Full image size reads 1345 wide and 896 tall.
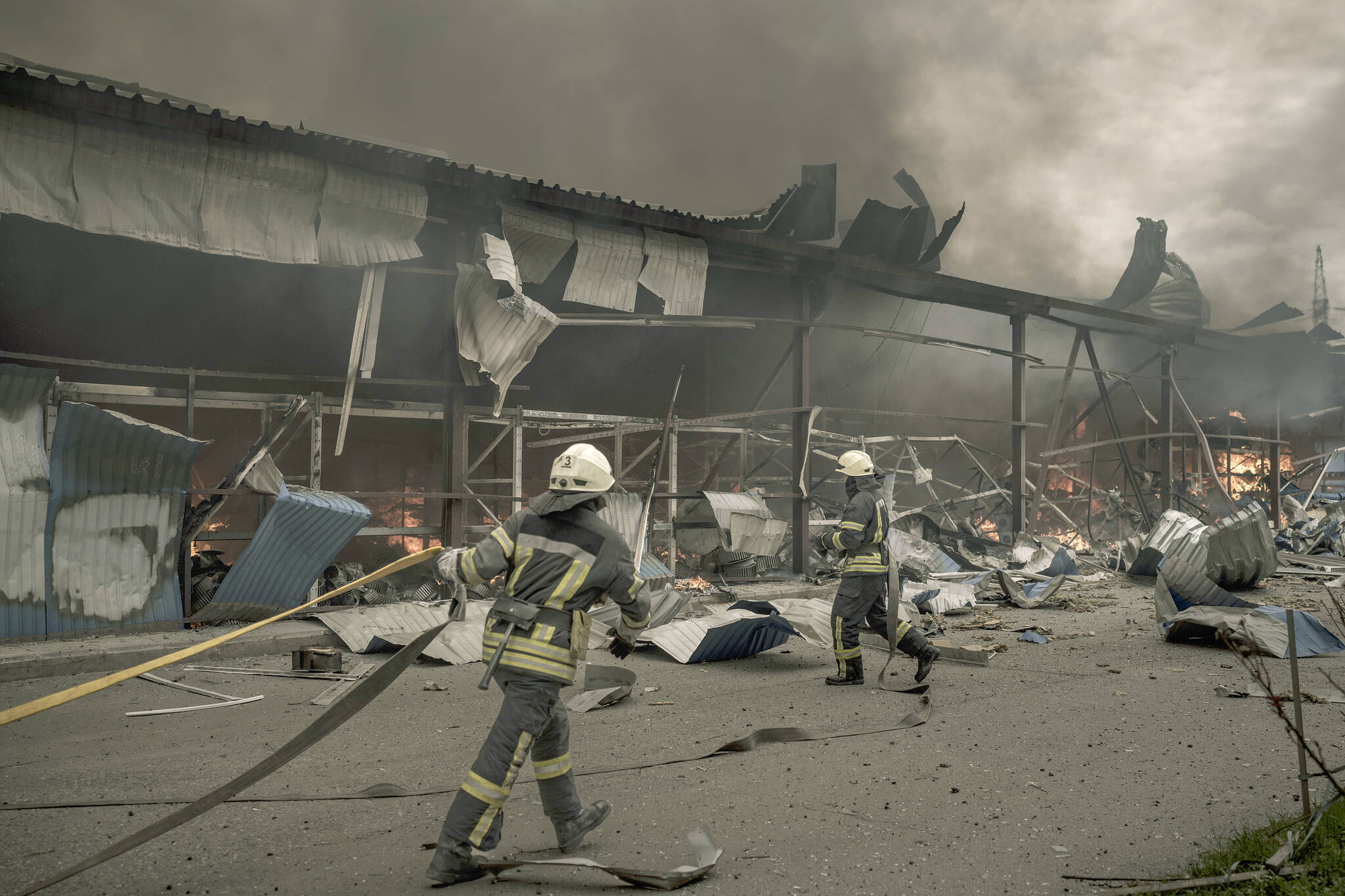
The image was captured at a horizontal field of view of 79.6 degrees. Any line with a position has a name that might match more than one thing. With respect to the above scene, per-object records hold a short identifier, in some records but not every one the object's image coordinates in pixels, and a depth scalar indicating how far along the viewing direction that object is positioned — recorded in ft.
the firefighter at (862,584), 20.65
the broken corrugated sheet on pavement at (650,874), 9.37
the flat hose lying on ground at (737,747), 12.21
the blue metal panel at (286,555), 24.08
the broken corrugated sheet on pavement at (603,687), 18.28
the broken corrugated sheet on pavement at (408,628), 22.88
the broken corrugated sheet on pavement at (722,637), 22.49
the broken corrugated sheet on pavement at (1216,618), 22.43
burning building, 23.66
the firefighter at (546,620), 9.86
